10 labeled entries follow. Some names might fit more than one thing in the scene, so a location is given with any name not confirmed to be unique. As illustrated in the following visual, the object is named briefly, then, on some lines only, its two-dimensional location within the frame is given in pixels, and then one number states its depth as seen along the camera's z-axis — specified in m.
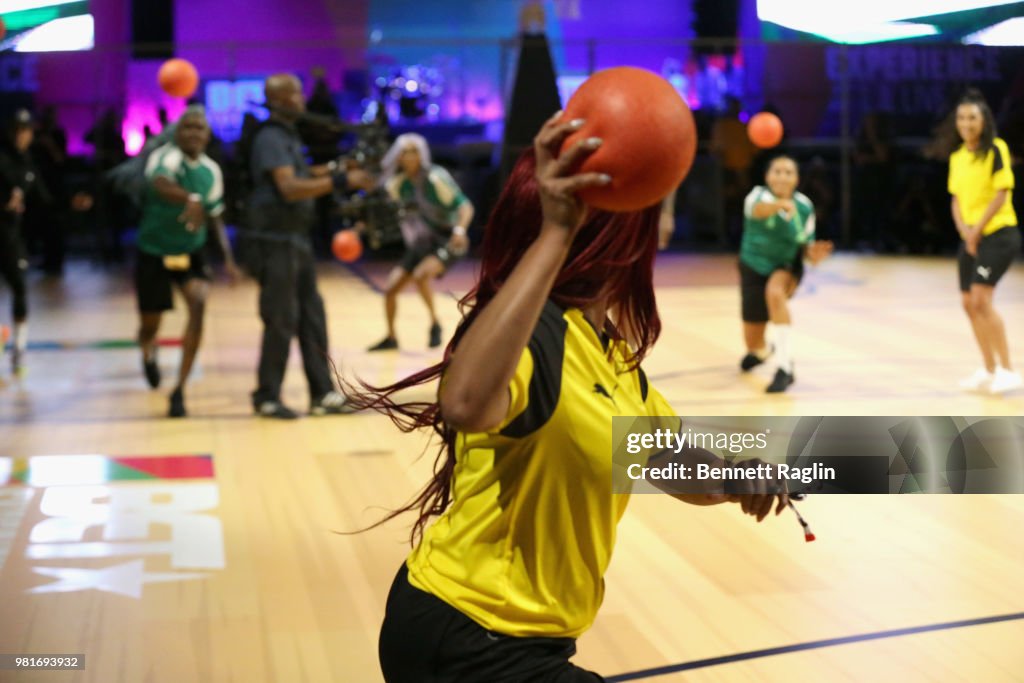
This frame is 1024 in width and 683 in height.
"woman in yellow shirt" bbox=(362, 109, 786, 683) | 2.08
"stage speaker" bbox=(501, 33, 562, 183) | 16.44
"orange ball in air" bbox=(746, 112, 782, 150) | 11.06
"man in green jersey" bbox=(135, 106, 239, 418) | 8.10
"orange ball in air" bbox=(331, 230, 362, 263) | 10.09
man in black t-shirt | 7.70
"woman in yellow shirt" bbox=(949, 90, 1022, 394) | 8.39
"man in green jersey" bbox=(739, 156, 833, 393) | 8.73
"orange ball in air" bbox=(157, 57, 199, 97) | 8.84
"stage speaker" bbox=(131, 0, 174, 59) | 19.36
